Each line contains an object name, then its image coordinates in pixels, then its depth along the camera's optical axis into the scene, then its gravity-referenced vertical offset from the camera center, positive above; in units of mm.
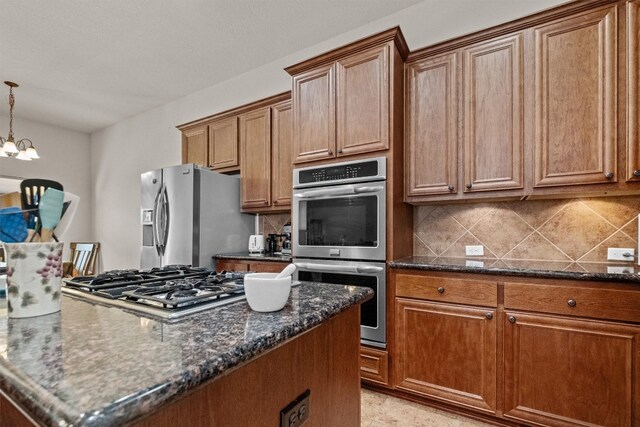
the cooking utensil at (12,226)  738 -31
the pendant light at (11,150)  3346 +668
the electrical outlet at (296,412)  754 -478
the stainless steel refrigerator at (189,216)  2969 -39
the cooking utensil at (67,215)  814 -7
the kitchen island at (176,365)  414 -240
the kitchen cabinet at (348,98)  2219 +827
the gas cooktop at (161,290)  812 -238
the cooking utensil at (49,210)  752 +5
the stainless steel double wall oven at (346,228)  2178 -119
